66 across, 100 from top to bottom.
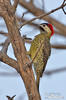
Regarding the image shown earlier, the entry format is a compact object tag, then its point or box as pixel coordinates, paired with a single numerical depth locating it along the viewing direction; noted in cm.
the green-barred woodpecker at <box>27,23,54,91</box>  652
